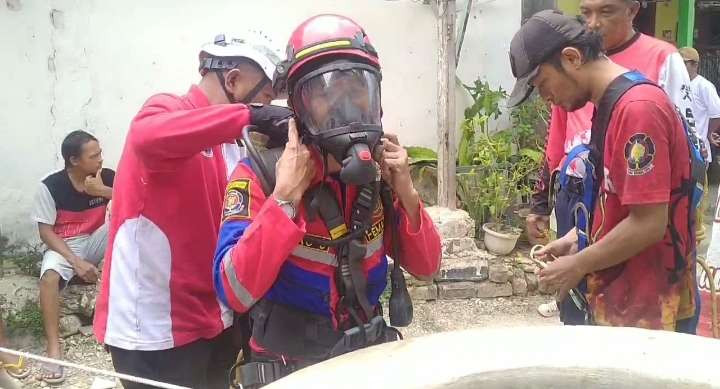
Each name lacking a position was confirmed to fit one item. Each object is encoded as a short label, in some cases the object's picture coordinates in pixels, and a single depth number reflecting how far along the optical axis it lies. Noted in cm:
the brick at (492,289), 564
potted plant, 592
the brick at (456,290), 560
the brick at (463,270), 558
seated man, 486
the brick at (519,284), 564
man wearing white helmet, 221
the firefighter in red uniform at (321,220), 182
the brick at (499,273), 562
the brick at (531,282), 566
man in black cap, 227
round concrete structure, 151
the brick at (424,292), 552
